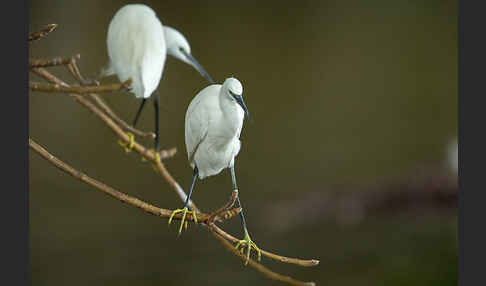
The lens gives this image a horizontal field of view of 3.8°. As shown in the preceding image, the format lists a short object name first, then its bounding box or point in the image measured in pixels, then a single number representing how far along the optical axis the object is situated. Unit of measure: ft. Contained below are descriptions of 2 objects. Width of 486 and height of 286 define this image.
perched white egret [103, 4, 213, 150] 50.69
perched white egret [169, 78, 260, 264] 50.04
